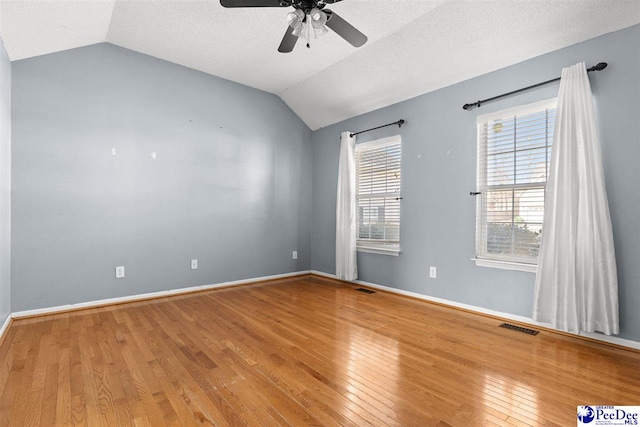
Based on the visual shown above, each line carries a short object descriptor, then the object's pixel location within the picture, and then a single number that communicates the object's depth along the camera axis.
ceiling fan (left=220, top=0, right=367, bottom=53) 2.06
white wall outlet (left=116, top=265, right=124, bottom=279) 3.65
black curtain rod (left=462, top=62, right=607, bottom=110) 2.53
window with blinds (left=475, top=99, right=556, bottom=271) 2.94
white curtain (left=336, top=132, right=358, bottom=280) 4.67
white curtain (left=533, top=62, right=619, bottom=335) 2.45
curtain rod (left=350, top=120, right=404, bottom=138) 4.08
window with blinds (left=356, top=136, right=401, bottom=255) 4.25
